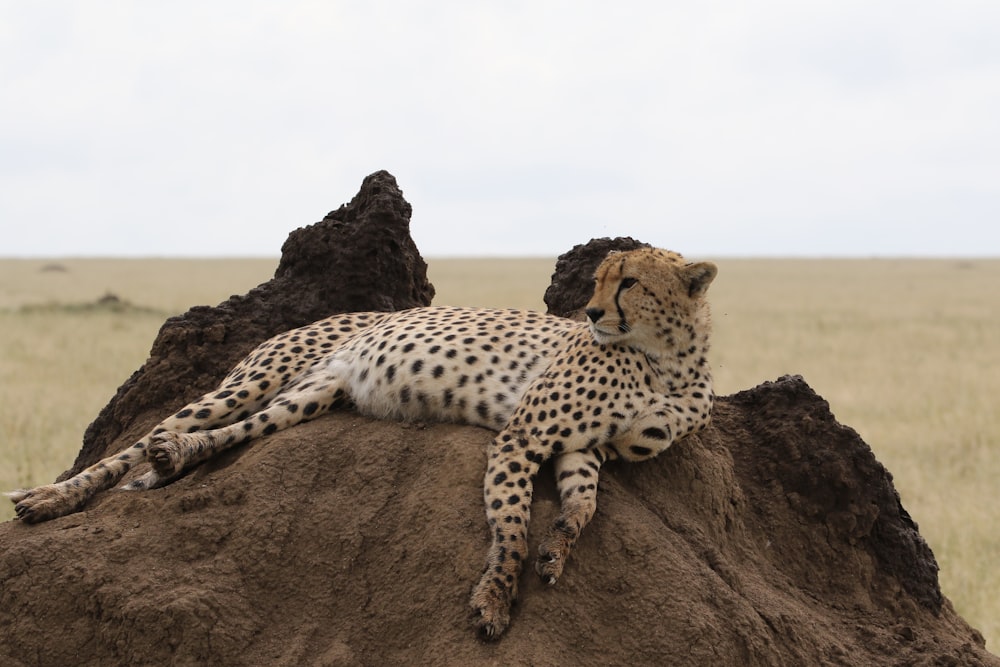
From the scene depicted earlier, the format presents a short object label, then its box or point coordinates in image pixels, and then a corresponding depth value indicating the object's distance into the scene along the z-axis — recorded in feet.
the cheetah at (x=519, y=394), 26.30
